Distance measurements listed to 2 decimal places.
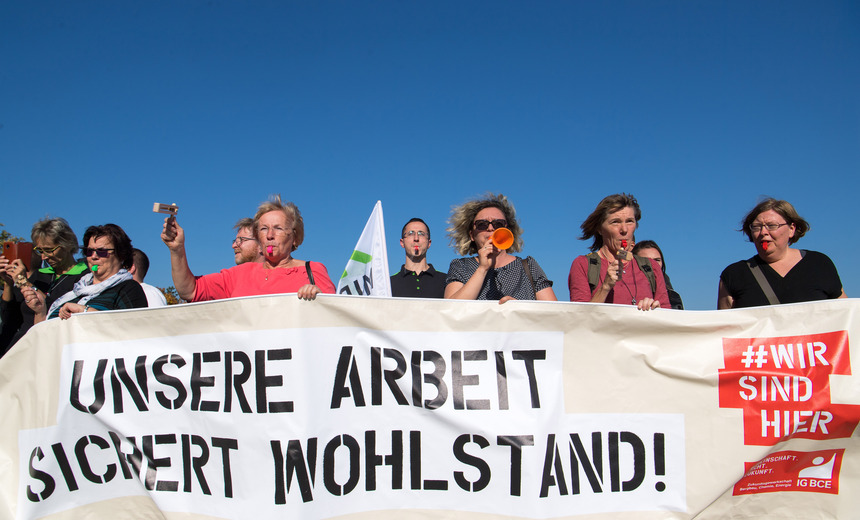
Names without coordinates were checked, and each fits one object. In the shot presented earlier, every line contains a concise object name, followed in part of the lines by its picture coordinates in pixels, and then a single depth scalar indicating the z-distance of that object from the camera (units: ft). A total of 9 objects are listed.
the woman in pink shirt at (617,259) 13.12
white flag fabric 15.01
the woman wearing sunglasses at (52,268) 17.10
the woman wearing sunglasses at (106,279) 12.87
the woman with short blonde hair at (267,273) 12.50
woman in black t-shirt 13.20
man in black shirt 18.88
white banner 10.59
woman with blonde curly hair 12.17
